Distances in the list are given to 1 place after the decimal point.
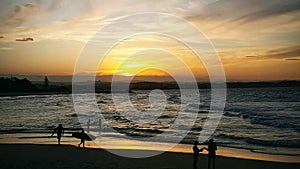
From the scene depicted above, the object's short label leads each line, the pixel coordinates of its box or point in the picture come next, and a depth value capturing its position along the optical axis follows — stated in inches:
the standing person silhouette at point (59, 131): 925.8
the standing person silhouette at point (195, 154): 581.8
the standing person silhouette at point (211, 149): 585.3
